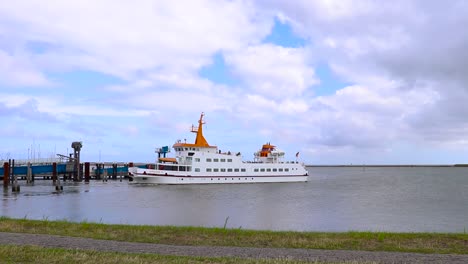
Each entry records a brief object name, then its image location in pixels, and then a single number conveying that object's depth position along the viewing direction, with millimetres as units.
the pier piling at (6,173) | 60225
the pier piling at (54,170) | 70844
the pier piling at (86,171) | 78206
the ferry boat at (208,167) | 70500
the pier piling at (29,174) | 68850
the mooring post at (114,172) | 89975
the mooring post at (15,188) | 52625
